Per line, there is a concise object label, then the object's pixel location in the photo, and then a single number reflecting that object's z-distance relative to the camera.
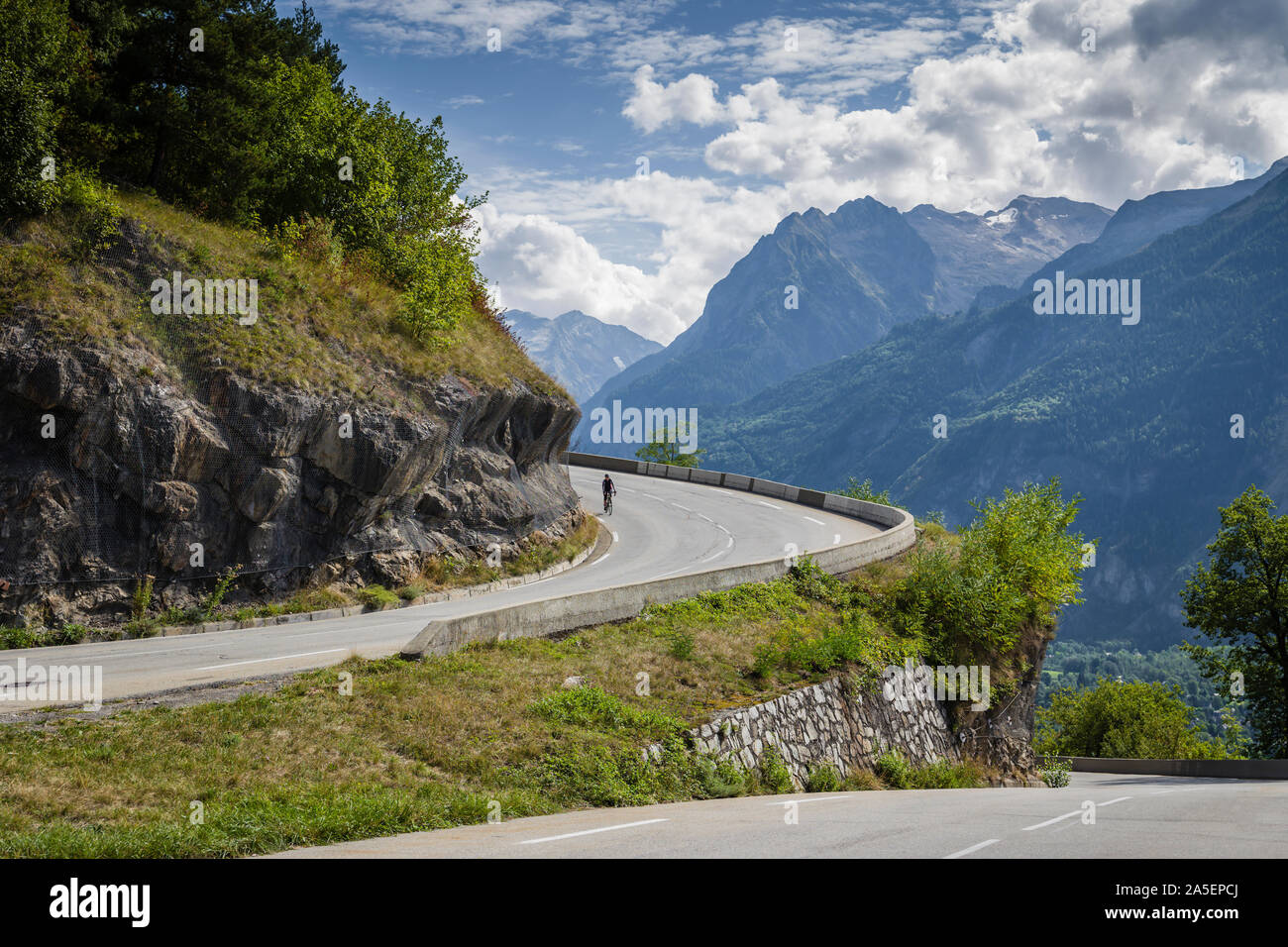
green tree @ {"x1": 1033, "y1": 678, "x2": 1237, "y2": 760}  53.81
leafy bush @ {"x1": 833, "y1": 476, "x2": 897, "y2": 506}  52.09
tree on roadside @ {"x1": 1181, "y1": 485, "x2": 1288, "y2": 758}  43.47
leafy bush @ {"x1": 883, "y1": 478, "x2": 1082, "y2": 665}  27.52
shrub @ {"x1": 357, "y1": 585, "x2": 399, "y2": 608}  25.09
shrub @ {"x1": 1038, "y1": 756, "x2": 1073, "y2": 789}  28.75
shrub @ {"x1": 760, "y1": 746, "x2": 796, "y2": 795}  16.30
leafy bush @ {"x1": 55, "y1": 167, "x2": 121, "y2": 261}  23.06
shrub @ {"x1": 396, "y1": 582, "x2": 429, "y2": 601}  25.94
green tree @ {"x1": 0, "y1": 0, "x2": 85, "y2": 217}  21.36
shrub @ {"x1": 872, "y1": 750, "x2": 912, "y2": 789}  20.08
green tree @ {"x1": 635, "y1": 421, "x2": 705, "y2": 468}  74.44
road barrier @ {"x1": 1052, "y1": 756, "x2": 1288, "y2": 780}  37.44
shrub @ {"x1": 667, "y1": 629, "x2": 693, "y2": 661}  19.44
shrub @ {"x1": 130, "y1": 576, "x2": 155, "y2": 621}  20.73
